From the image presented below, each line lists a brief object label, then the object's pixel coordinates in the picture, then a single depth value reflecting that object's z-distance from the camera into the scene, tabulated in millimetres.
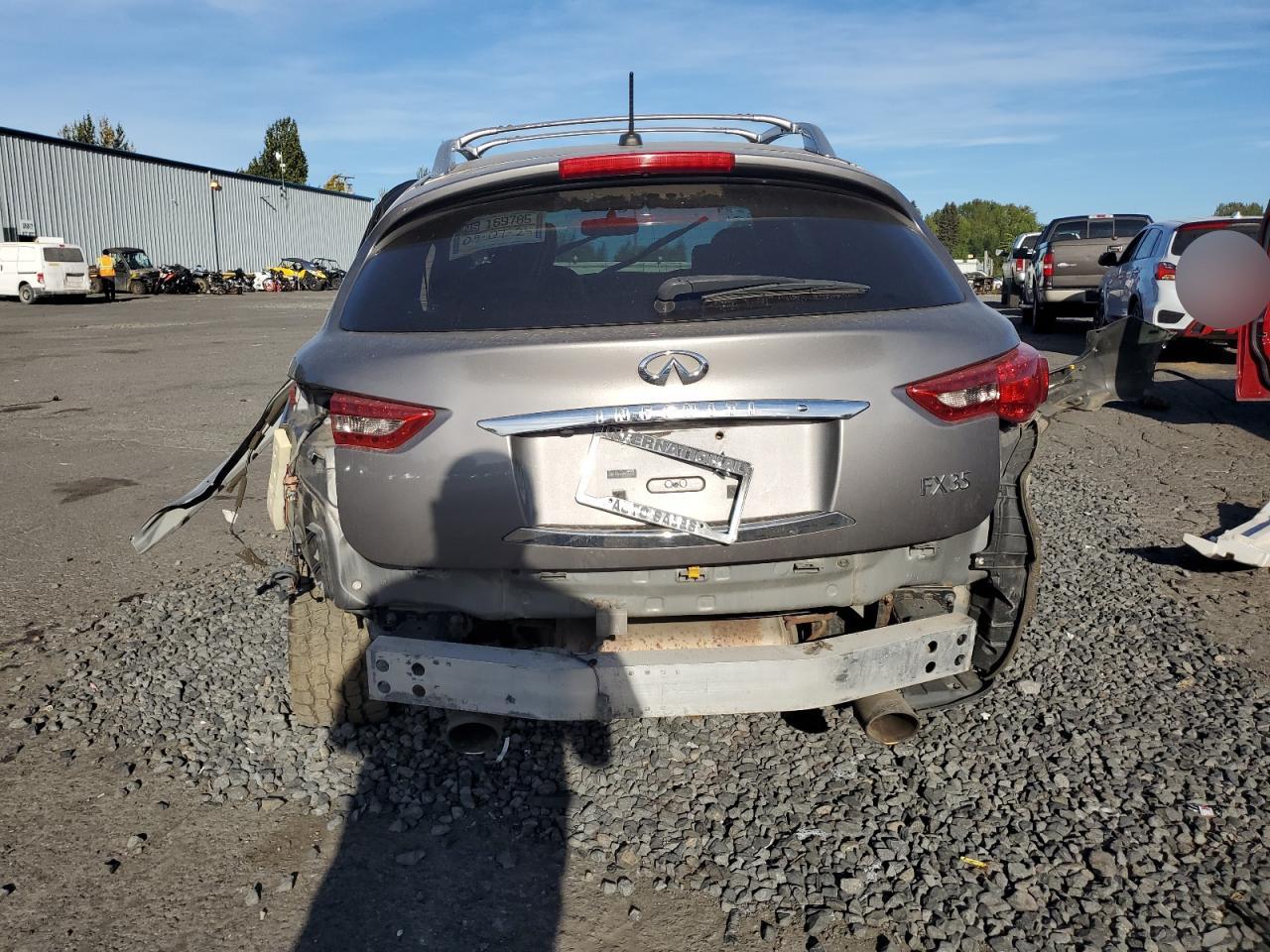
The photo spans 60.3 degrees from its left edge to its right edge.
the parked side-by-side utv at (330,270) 56688
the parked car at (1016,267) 26344
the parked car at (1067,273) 18578
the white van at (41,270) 35000
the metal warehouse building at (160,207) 43062
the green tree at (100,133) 84750
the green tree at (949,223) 146112
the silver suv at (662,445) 2666
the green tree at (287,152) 85562
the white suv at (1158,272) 12383
